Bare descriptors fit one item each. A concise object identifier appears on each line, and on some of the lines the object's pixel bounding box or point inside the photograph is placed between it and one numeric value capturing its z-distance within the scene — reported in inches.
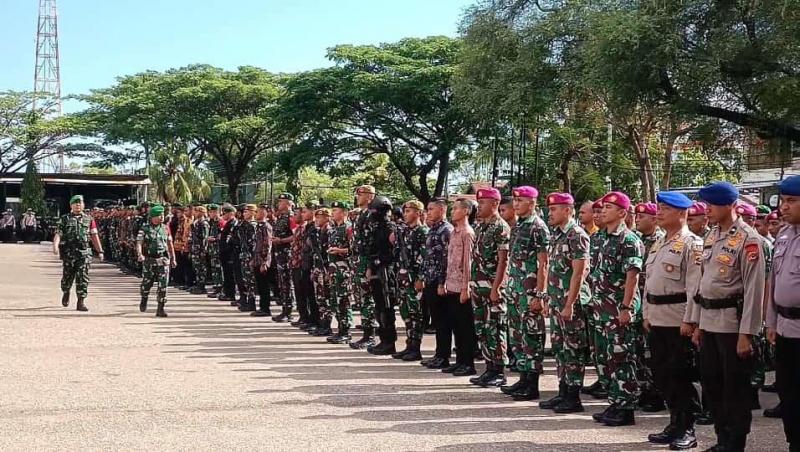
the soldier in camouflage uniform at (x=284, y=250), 558.6
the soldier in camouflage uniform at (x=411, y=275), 410.0
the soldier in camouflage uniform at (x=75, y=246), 585.0
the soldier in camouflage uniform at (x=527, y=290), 313.4
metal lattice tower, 2918.8
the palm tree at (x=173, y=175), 1863.9
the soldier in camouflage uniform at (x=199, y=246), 759.1
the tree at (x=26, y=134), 2047.2
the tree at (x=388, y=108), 1169.4
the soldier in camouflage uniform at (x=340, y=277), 464.1
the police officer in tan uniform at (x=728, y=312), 226.1
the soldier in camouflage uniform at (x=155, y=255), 568.4
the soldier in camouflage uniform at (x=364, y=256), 434.0
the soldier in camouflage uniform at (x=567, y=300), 295.0
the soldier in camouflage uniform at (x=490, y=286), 342.0
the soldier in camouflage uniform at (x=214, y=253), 728.3
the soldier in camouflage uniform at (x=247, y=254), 608.7
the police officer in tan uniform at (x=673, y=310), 252.7
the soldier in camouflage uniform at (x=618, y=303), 275.8
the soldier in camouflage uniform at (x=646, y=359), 308.5
